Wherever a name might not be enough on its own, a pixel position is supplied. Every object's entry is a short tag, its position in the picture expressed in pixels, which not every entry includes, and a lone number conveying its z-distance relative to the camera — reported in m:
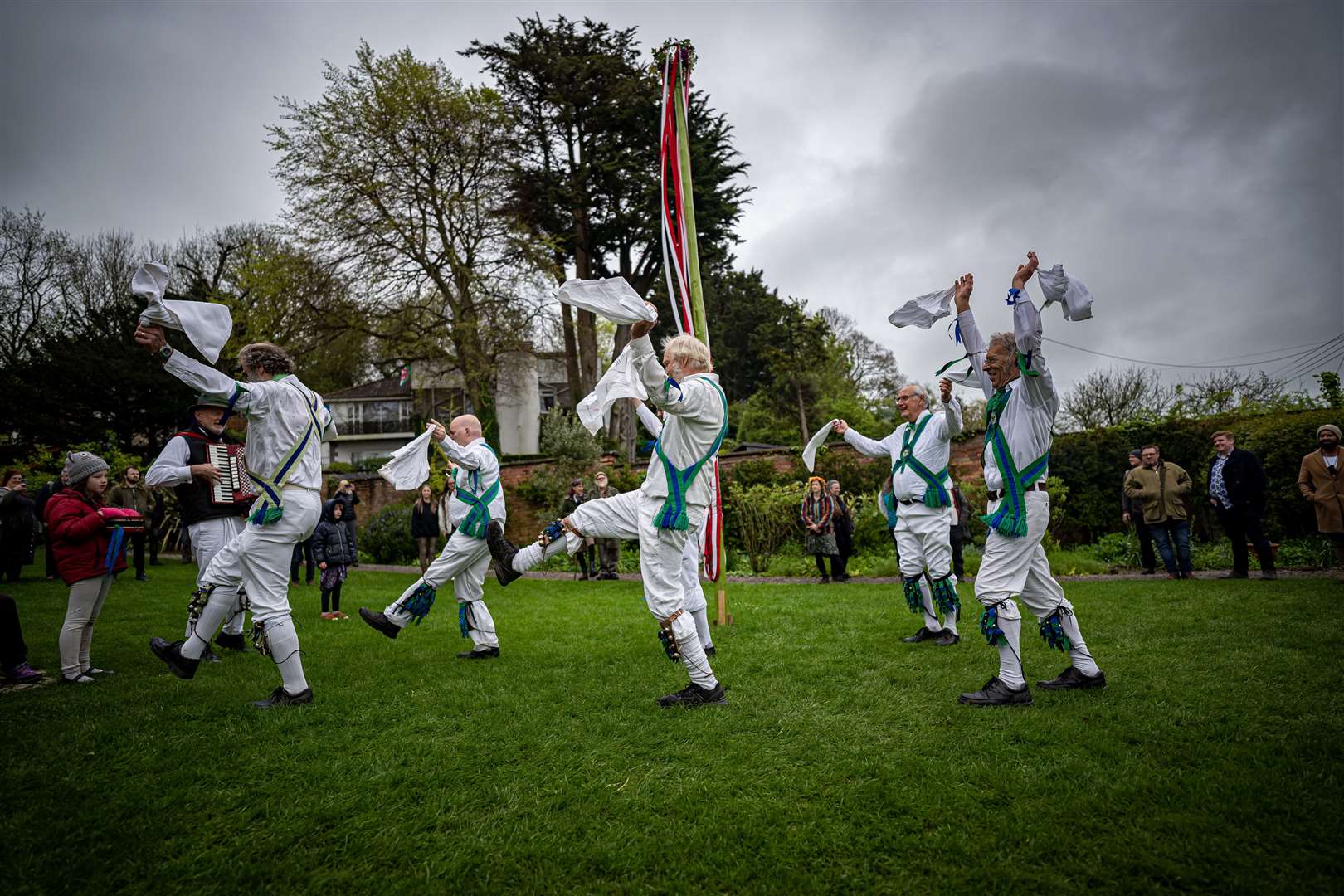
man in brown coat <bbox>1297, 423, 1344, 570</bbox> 8.89
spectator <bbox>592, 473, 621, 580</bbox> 13.59
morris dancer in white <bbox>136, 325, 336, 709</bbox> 4.51
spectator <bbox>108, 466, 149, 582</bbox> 12.93
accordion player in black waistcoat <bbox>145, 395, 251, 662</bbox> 5.45
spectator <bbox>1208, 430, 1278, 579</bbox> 9.51
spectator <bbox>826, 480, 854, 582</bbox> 12.04
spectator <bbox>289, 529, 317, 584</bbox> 13.06
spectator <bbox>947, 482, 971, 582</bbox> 10.20
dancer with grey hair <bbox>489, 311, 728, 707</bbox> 4.41
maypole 7.17
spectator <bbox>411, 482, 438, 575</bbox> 13.73
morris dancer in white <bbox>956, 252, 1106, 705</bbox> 4.37
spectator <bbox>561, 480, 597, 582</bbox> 13.64
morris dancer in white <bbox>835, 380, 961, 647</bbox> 6.21
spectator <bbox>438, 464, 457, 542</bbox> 14.96
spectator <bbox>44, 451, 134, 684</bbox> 5.31
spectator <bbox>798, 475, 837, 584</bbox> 11.87
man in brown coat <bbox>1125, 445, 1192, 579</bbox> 10.30
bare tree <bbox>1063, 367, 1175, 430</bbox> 29.23
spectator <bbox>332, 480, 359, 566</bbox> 9.76
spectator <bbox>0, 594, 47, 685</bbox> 5.29
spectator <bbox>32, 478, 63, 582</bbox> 12.84
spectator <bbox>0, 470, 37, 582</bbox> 12.21
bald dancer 5.74
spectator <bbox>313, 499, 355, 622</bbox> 9.02
